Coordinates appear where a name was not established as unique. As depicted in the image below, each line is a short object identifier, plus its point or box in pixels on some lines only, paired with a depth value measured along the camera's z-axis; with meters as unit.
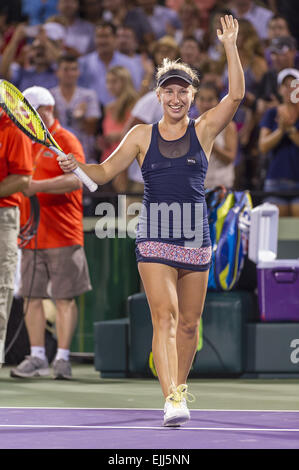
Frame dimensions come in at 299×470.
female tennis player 11.09
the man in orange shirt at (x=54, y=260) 15.77
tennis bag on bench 15.99
